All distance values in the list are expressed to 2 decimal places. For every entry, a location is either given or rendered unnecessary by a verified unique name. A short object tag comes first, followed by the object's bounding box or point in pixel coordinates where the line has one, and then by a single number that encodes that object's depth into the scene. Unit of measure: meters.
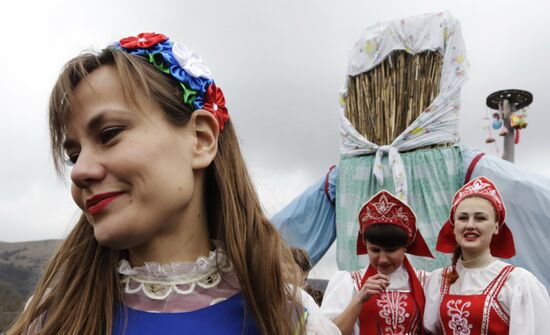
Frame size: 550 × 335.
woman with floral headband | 0.82
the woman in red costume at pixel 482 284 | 1.67
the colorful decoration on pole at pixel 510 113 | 3.80
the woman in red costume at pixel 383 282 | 1.84
